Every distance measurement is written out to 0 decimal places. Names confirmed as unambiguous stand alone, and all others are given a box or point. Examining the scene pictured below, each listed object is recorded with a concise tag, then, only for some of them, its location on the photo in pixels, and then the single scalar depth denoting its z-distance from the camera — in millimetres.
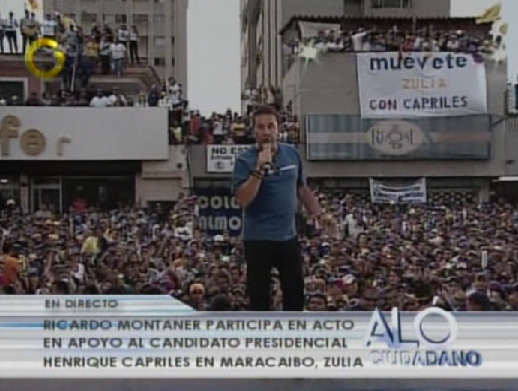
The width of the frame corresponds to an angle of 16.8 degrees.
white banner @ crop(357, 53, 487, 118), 48119
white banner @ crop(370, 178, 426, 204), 42140
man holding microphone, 7241
